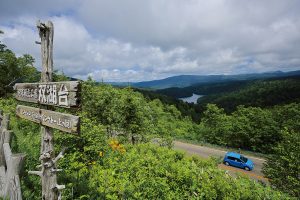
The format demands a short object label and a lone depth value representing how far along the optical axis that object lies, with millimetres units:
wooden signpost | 3202
